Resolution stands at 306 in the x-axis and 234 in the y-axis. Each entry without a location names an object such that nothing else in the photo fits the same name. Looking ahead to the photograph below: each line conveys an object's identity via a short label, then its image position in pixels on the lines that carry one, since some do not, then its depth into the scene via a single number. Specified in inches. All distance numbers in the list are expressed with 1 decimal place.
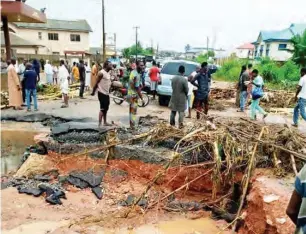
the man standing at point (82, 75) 536.9
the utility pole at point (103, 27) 1143.6
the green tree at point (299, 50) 939.6
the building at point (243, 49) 2845.0
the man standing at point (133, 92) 308.2
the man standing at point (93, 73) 581.2
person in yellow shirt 679.9
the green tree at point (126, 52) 2235.5
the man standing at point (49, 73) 657.6
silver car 474.3
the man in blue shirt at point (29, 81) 407.8
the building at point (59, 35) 1700.3
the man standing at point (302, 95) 334.0
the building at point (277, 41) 1642.5
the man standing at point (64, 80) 448.0
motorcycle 490.9
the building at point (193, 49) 4423.7
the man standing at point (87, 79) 633.6
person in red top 508.2
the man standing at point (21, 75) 447.4
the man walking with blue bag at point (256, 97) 366.0
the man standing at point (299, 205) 73.7
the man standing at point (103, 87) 302.4
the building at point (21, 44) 1249.0
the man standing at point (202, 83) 348.5
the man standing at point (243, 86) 422.7
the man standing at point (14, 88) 419.9
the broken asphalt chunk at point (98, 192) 213.6
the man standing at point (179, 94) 290.8
